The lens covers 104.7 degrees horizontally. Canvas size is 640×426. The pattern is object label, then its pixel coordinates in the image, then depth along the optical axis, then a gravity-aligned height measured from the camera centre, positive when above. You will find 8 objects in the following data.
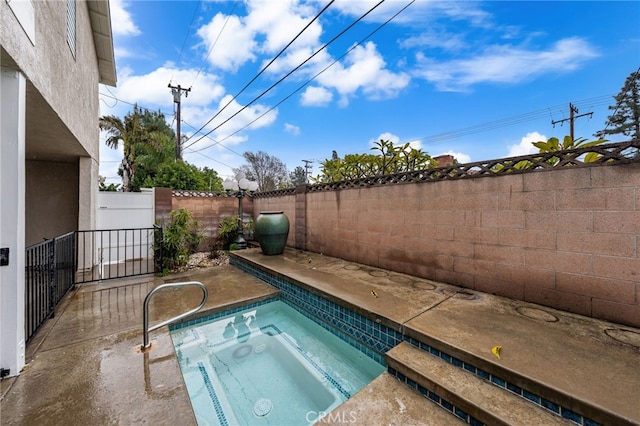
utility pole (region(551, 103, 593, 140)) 11.75 +4.68
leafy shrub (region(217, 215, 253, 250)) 7.18 -0.53
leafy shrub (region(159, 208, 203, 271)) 5.05 -0.56
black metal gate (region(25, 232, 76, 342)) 2.58 -0.76
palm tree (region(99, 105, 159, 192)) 9.20 +3.09
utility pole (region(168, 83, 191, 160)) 13.48 +6.47
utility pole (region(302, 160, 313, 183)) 25.83 +5.25
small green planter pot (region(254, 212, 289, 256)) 5.48 -0.40
